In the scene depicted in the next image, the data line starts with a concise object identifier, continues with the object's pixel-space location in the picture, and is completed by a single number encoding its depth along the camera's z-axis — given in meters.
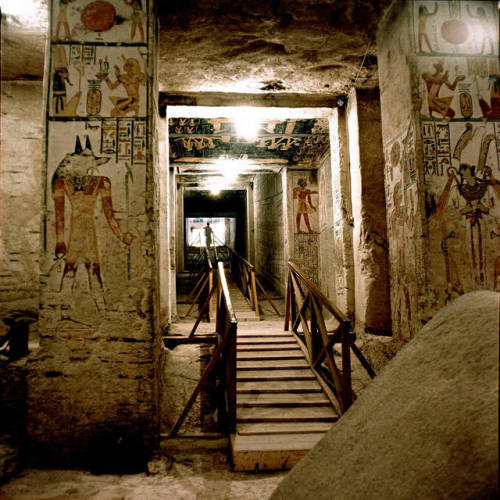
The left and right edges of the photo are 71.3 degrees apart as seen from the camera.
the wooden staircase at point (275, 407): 2.90
